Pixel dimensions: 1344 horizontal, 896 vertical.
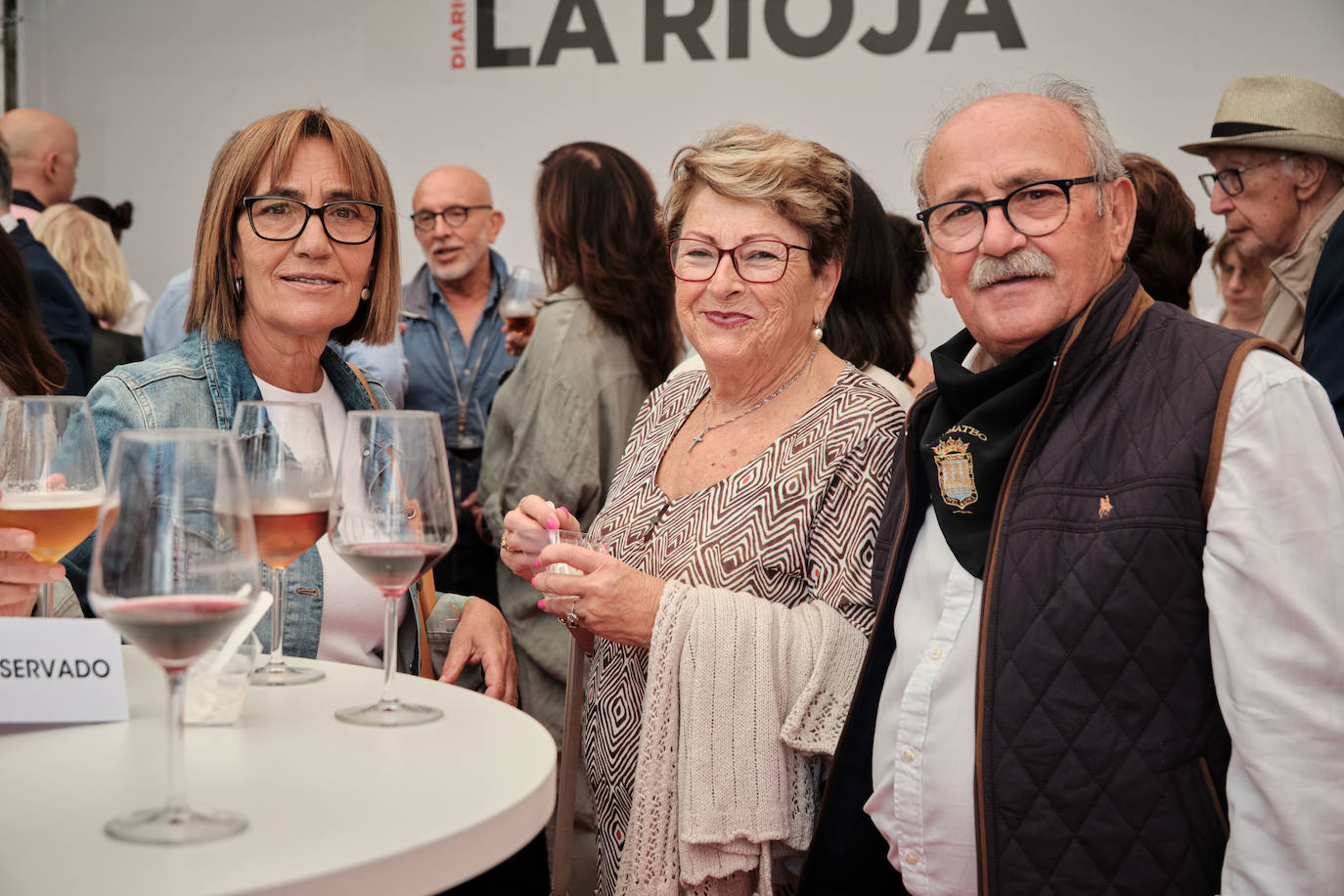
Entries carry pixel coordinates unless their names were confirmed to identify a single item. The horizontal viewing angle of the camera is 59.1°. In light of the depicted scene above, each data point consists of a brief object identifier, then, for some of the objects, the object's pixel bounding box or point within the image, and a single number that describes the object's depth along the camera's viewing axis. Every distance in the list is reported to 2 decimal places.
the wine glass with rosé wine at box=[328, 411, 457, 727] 1.26
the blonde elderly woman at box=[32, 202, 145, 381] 4.77
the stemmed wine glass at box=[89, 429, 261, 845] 0.90
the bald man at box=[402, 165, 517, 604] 4.38
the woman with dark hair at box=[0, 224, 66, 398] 2.39
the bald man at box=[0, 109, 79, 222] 5.25
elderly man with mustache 1.43
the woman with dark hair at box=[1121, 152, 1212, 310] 2.93
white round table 0.87
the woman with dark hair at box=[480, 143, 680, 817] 3.25
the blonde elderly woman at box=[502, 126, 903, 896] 1.88
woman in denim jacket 1.94
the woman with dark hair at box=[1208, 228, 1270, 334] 4.07
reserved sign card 1.15
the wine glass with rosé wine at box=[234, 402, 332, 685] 1.30
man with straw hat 3.28
